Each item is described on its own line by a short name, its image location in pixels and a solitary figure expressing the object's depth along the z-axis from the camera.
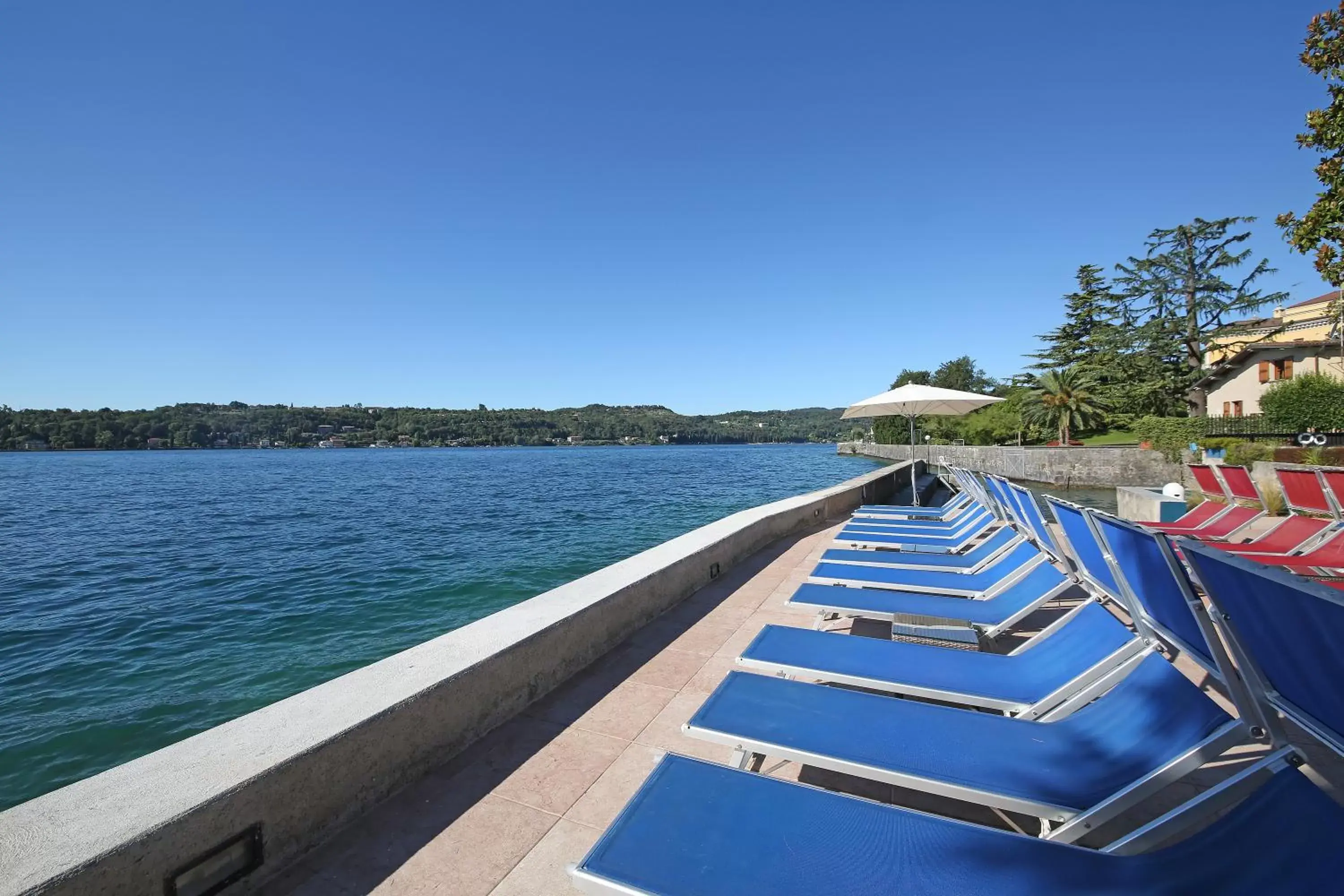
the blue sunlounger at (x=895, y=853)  1.24
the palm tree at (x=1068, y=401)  35.69
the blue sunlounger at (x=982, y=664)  2.40
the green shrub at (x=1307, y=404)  20.53
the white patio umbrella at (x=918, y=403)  9.99
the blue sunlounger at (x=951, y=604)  3.64
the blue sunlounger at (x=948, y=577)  4.18
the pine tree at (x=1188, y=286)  32.56
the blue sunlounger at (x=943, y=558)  4.86
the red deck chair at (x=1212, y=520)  6.18
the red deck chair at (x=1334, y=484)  5.67
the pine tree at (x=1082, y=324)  41.25
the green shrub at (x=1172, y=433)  23.39
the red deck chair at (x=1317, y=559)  4.35
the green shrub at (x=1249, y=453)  17.03
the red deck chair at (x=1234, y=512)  6.07
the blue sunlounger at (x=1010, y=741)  1.72
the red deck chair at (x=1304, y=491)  5.92
